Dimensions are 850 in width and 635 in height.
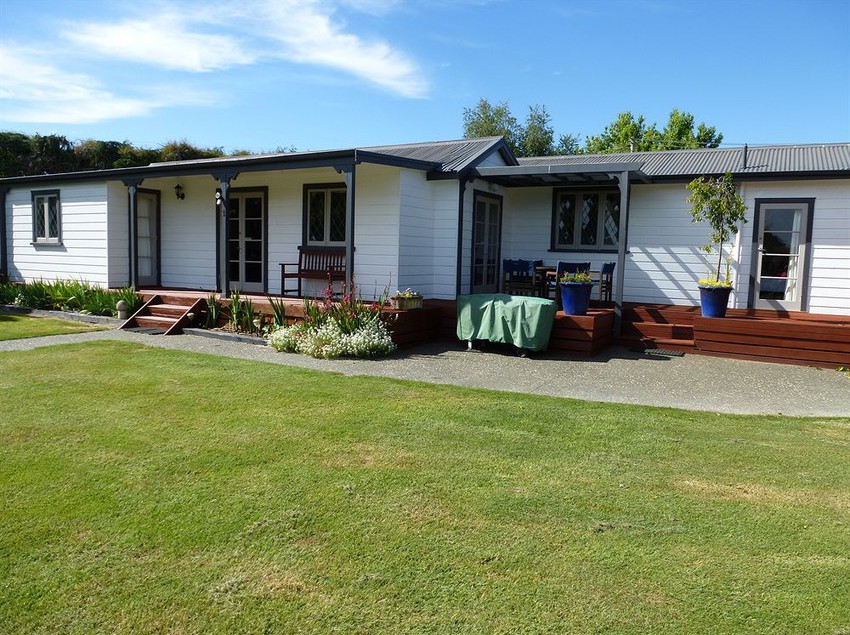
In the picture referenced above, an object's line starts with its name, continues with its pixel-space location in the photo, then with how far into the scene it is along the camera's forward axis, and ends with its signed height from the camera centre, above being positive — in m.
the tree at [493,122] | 40.41 +8.33
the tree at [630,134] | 36.31 +7.08
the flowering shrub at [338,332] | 8.72 -1.11
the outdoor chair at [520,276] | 11.97 -0.33
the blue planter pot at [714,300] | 9.77 -0.52
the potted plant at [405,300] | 9.87 -0.69
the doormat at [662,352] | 9.59 -1.30
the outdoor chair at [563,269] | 11.22 -0.16
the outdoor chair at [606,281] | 11.73 -0.36
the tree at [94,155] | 27.58 +3.68
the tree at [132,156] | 28.06 +3.84
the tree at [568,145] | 39.75 +6.94
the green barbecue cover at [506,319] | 9.12 -0.87
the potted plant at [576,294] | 9.65 -0.49
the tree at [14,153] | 24.72 +3.30
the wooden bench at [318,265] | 11.61 -0.26
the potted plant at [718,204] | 10.51 +0.97
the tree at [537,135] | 39.09 +7.40
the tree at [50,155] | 26.02 +3.45
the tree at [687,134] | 35.50 +7.02
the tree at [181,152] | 30.70 +4.44
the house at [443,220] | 10.80 +0.63
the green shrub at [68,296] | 12.24 -1.07
